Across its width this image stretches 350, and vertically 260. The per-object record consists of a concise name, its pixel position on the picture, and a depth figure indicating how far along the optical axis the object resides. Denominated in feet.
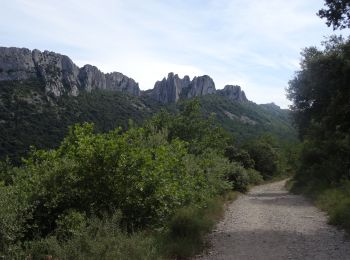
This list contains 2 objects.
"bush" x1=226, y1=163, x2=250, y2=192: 114.21
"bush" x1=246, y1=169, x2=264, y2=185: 165.13
